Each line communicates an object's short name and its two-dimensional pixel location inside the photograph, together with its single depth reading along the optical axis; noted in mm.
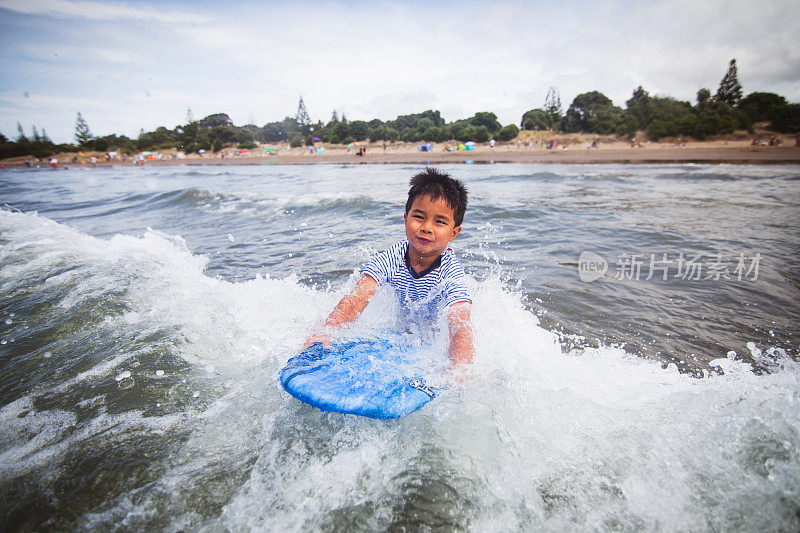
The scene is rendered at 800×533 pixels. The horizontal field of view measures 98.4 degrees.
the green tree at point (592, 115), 42938
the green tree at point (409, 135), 47656
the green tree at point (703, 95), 44697
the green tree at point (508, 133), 43438
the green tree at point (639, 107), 39762
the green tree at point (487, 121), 50812
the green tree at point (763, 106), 33641
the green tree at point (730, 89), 43750
